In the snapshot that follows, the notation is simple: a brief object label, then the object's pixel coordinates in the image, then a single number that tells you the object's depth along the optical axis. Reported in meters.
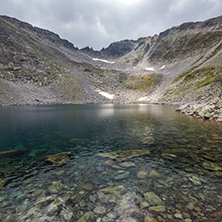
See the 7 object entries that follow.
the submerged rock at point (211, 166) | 7.92
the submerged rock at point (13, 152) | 10.53
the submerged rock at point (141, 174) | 7.32
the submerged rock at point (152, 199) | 5.38
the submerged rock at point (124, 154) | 9.81
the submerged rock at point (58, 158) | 9.17
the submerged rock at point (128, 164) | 8.64
